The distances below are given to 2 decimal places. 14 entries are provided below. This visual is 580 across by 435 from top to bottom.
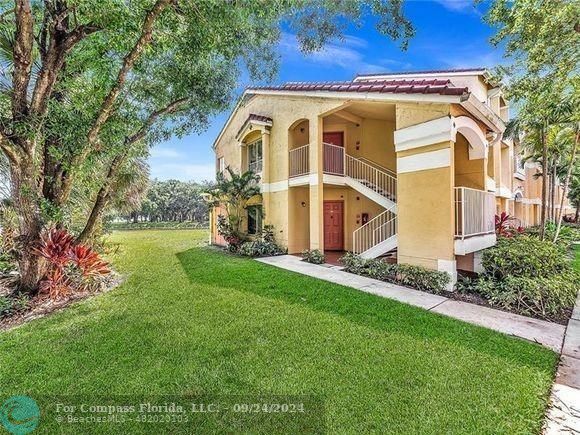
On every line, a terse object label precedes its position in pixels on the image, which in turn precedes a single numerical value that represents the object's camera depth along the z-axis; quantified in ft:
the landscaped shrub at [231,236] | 50.21
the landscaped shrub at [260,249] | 44.66
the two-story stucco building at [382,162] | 26.45
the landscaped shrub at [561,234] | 49.13
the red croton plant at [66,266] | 23.98
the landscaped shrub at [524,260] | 24.48
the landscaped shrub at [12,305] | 21.27
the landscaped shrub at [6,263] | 30.96
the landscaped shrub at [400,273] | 25.72
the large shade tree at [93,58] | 19.06
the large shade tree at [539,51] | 21.94
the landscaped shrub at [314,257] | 37.47
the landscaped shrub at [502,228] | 42.87
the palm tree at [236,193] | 48.42
